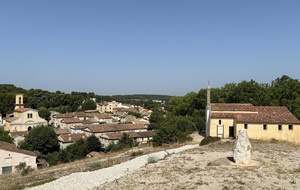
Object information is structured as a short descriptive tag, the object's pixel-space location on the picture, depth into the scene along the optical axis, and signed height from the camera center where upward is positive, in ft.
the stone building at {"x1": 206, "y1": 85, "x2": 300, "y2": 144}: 81.97 -8.66
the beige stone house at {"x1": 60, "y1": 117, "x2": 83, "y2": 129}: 236.84 -27.93
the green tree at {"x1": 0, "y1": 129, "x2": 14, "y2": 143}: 143.24 -26.54
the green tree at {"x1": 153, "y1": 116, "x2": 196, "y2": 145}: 95.14 -15.53
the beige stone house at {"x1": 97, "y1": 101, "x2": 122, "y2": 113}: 438.40 -24.42
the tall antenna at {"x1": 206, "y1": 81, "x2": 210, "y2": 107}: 99.12 -0.62
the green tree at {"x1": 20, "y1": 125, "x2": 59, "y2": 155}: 139.64 -27.08
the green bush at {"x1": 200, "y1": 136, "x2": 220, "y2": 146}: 80.17 -14.25
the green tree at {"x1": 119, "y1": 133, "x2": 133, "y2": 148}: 138.36 -25.54
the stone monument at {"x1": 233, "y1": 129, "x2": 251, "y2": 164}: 51.06 -10.92
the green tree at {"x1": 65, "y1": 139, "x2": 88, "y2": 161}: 129.06 -29.52
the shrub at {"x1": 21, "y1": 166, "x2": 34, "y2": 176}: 64.47 -20.38
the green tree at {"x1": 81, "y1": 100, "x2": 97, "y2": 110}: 393.72 -19.48
